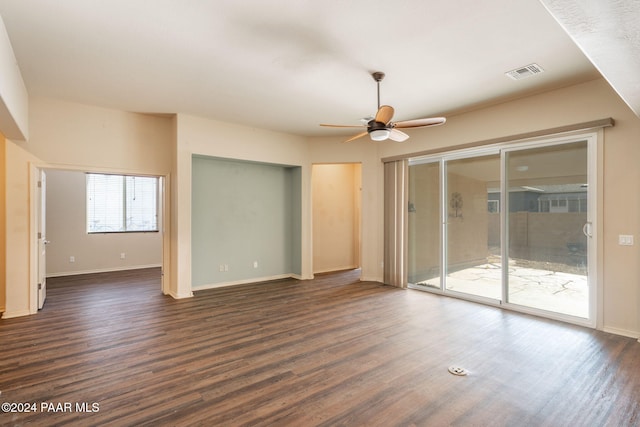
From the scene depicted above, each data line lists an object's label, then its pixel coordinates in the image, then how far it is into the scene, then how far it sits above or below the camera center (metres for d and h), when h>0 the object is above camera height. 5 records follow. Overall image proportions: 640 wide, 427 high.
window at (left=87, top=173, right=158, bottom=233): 7.23 +0.27
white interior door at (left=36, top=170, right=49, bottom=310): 4.25 -0.26
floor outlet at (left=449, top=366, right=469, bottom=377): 2.57 -1.31
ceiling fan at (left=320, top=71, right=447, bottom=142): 3.24 +1.00
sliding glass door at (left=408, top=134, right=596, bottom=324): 3.78 -0.14
